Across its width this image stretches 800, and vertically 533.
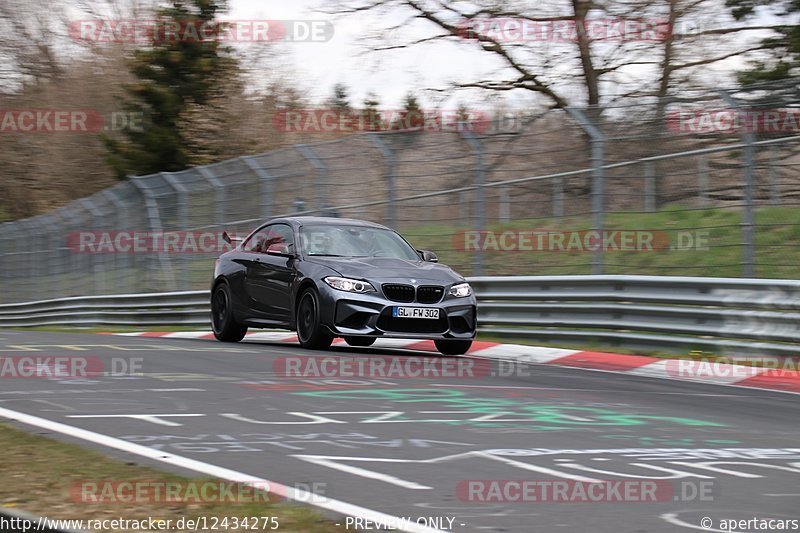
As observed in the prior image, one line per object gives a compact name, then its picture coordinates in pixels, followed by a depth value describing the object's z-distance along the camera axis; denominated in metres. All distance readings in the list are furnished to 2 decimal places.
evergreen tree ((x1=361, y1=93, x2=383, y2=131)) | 39.01
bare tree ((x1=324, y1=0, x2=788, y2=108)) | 24.38
